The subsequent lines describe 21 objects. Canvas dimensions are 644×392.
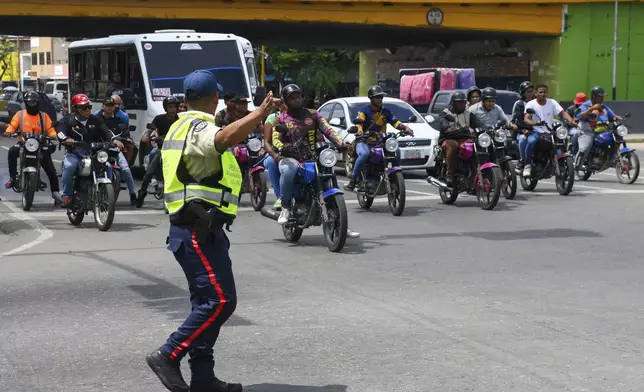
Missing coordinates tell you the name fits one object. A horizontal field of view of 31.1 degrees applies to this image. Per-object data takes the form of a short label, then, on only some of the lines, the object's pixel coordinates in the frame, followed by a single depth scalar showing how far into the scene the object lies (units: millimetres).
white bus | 20969
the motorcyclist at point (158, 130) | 16094
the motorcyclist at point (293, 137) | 12016
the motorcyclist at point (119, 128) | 15216
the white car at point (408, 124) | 21641
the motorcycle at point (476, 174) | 15562
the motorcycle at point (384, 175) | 14859
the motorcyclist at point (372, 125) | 15031
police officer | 5805
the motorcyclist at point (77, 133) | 14031
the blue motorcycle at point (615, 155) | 19547
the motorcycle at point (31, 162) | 15578
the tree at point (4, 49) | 105444
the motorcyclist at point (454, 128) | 16094
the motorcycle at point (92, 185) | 13638
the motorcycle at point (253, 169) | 15867
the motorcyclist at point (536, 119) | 17750
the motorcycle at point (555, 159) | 17578
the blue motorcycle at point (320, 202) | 11484
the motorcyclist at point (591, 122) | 19650
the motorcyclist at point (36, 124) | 15703
